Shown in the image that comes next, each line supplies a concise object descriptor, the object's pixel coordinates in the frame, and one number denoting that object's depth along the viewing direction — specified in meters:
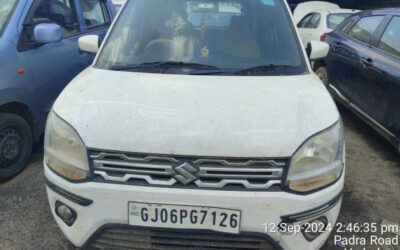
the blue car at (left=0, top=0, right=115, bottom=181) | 3.03
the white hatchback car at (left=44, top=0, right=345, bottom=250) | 1.72
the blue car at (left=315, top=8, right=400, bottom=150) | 3.66
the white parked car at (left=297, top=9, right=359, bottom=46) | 8.10
